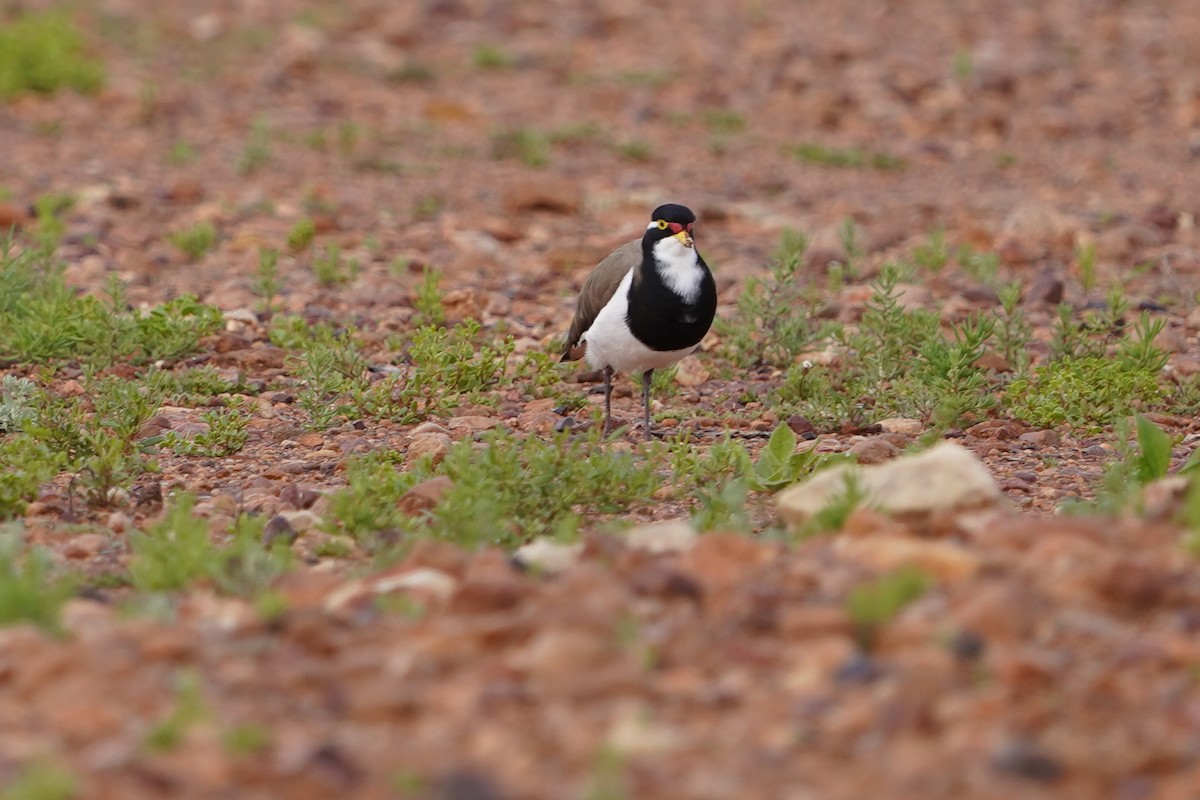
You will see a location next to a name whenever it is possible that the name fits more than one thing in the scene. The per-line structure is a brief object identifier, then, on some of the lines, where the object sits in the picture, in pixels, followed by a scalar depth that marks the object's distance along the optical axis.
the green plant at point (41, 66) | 28.83
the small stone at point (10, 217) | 22.14
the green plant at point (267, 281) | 19.17
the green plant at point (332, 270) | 20.30
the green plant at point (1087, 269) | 19.97
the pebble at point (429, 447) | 14.12
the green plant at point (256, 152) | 25.87
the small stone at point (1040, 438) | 14.96
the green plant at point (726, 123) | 29.28
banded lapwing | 14.98
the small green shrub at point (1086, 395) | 15.35
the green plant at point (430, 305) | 18.66
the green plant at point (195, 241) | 21.61
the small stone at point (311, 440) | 14.79
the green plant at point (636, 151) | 27.33
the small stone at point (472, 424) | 15.15
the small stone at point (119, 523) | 12.32
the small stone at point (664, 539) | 10.31
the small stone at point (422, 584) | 9.59
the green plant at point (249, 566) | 10.17
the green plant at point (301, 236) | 21.67
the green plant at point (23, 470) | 12.68
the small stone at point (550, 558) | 10.20
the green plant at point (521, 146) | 27.02
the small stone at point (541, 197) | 24.08
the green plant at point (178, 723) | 7.61
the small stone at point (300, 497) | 12.86
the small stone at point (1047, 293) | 19.48
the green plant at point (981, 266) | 19.92
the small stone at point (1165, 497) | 10.30
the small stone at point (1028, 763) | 7.25
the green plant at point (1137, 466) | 11.69
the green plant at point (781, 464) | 13.10
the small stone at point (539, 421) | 15.38
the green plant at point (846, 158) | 27.39
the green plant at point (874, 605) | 8.48
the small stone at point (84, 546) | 11.63
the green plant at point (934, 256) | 20.58
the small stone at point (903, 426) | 15.23
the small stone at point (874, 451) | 13.87
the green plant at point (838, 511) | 10.65
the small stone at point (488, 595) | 9.07
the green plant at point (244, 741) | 7.50
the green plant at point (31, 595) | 9.13
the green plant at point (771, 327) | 17.31
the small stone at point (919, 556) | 9.20
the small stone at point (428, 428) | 14.87
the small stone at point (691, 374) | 17.47
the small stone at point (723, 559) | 9.34
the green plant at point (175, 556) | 10.35
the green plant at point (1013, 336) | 16.53
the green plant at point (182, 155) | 26.31
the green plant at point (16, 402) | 14.72
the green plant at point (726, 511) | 11.42
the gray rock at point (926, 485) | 10.70
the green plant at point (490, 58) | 32.09
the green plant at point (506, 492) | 11.68
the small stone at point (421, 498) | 12.45
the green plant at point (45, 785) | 6.94
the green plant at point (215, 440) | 14.48
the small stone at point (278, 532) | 11.73
